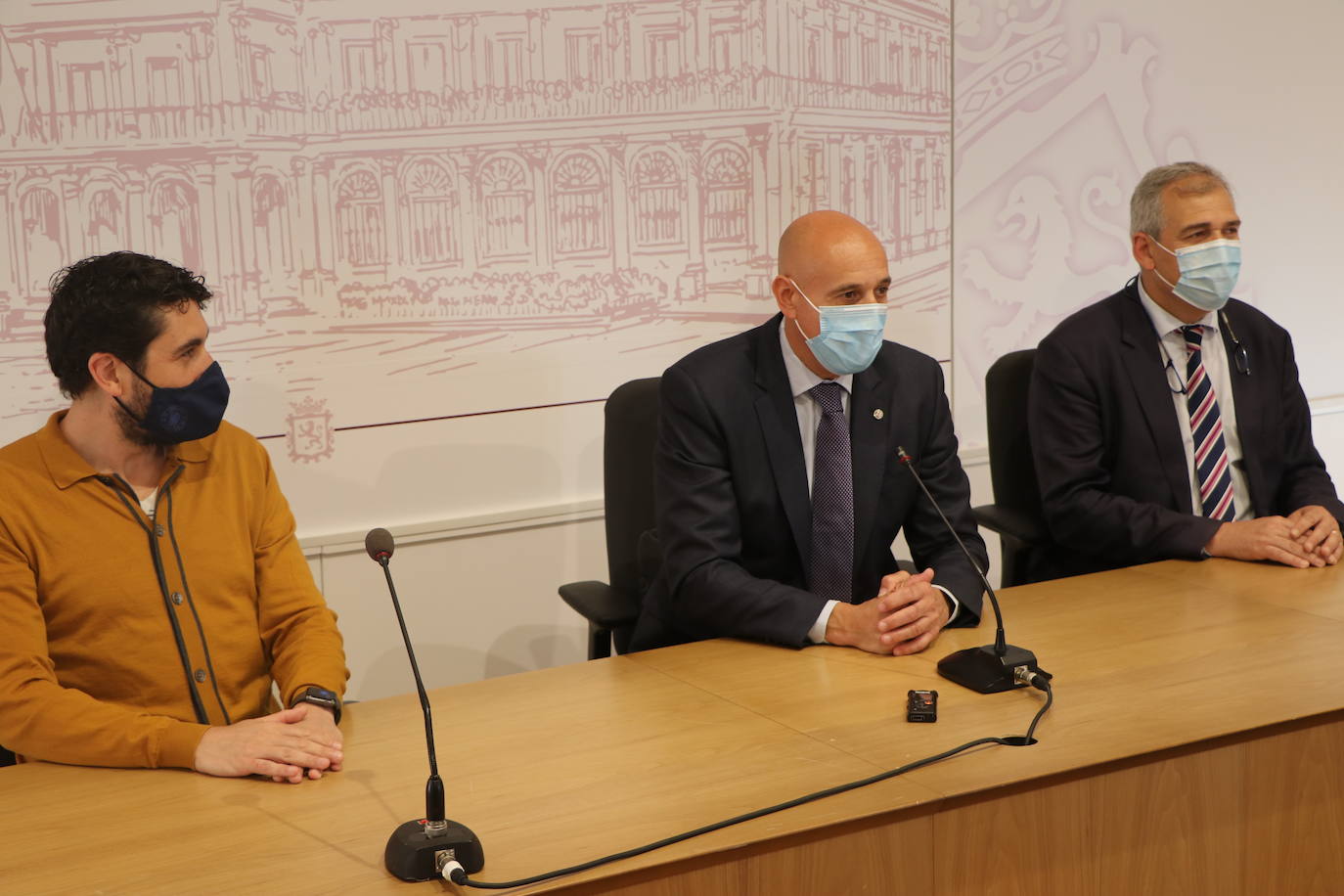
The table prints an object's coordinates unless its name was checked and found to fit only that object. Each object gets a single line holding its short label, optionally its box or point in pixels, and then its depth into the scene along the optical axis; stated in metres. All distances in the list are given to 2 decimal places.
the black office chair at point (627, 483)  2.85
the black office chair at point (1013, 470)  3.14
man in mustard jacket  1.98
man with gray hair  2.95
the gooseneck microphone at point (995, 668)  2.09
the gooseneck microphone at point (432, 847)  1.53
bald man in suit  2.49
